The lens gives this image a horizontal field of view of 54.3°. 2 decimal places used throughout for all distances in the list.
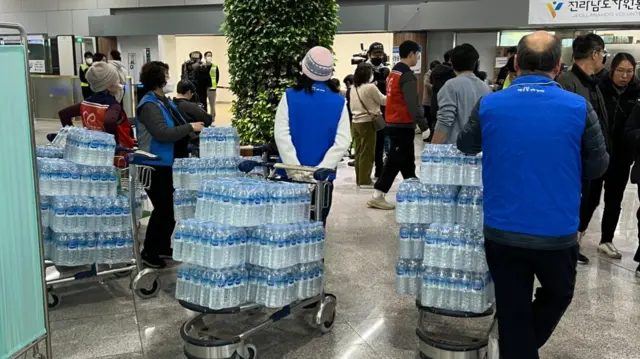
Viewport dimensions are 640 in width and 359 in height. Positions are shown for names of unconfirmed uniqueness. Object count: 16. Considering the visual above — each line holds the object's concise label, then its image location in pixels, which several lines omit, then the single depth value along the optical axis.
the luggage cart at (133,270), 4.01
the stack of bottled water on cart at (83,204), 3.84
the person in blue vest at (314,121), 3.85
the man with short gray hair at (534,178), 2.52
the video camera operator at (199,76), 13.61
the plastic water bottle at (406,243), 3.34
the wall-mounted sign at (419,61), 13.58
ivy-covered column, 5.46
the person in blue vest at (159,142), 4.59
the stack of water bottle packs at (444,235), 3.10
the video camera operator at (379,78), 8.77
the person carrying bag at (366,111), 7.77
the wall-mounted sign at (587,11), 9.24
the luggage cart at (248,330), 3.09
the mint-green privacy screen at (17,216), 2.05
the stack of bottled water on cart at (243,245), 3.03
